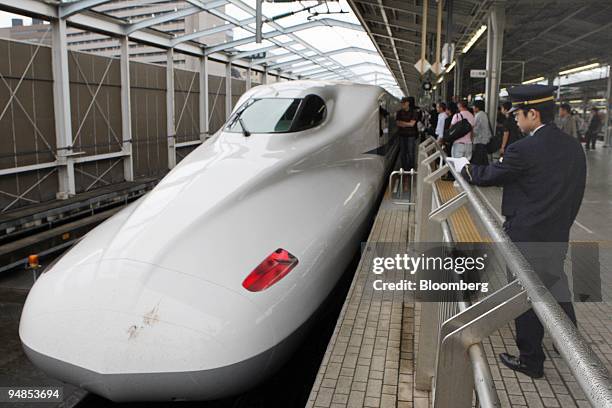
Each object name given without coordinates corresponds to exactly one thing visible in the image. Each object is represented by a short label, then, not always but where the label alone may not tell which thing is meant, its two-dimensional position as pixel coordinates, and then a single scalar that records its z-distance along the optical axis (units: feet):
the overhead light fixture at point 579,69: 61.19
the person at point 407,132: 34.76
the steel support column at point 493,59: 36.83
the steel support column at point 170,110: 56.90
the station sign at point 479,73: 39.64
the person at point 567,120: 35.09
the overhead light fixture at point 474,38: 48.03
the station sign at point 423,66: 41.04
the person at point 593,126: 62.90
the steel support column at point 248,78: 81.25
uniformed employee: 10.68
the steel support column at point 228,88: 74.02
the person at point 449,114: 35.74
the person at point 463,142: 30.37
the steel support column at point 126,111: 48.44
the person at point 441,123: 37.63
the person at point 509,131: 32.35
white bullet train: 10.13
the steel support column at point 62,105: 39.99
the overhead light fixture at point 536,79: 78.82
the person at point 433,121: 53.57
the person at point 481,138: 31.45
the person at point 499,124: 40.74
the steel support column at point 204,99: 65.03
